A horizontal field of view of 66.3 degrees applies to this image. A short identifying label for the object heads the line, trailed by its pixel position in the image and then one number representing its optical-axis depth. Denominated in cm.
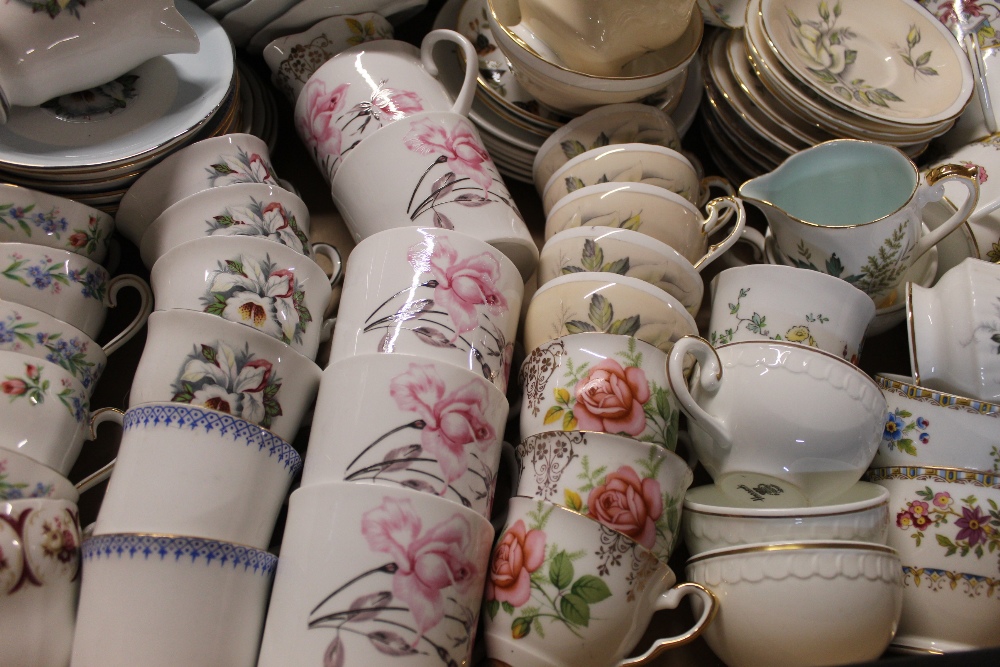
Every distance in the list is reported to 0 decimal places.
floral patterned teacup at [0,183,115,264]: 72
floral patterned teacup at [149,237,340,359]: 67
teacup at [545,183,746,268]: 78
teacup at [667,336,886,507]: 68
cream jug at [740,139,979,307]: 81
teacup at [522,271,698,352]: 71
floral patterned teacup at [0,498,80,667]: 55
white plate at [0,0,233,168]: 75
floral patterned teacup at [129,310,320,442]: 64
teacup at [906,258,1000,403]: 76
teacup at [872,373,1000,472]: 74
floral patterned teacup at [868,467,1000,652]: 67
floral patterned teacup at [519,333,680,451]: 67
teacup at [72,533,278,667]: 55
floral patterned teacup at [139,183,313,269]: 74
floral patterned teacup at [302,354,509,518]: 61
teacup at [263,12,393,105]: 88
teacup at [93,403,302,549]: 59
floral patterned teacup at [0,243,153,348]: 71
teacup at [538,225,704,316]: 74
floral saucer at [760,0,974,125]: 95
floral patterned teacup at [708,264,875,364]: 78
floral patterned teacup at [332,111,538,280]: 75
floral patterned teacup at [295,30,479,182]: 81
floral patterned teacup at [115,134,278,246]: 76
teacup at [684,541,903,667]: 62
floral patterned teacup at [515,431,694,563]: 64
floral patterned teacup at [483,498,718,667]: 61
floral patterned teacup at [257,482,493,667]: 56
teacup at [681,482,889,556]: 64
